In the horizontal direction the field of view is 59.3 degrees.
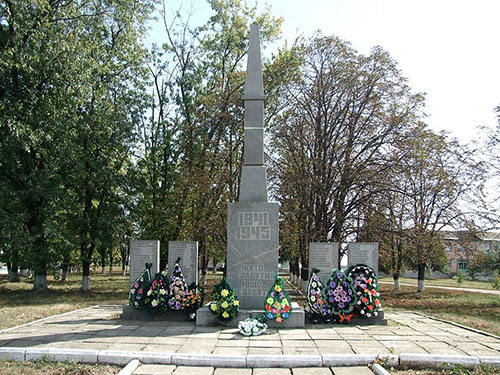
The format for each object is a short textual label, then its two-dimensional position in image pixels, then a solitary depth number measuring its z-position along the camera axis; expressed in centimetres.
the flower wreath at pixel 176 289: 909
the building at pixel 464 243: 2008
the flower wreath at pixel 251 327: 758
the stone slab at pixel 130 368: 536
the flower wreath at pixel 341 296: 903
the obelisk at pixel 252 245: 877
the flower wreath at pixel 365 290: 904
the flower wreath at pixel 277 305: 827
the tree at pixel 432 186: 1634
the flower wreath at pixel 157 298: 905
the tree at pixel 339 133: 1716
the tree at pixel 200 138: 1869
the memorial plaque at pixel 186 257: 977
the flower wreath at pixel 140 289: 916
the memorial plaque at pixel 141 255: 992
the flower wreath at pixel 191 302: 913
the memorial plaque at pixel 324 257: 1120
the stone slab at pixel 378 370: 538
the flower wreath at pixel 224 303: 825
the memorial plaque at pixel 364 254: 1005
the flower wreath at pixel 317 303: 907
